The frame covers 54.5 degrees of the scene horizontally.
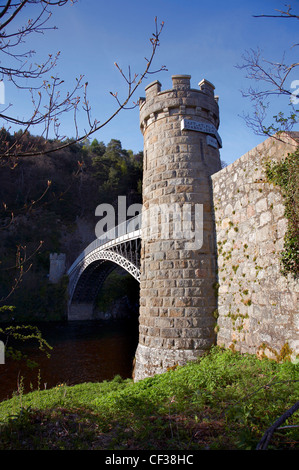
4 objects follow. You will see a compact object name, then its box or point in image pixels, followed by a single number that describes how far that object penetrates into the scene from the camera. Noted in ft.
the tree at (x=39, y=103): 8.58
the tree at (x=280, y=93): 8.30
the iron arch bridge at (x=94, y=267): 48.11
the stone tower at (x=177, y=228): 21.06
